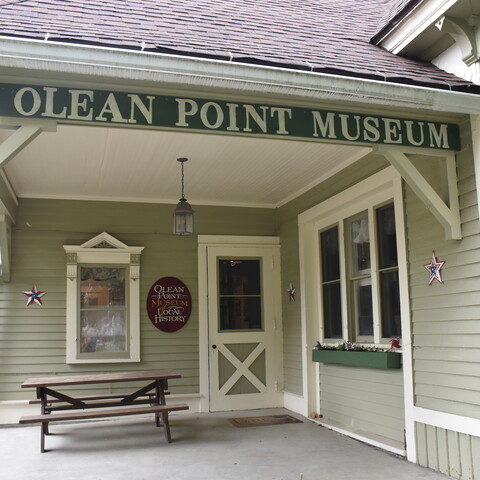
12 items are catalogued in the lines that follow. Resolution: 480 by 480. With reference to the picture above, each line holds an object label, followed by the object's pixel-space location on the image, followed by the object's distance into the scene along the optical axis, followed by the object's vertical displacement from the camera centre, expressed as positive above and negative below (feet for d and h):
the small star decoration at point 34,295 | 24.86 +1.05
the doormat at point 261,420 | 23.03 -4.34
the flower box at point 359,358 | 17.74 -1.53
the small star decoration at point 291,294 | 26.05 +0.95
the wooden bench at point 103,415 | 18.61 -3.19
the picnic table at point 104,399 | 18.98 -3.10
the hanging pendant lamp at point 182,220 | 22.31 +3.76
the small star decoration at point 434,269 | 15.40 +1.18
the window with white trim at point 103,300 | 25.30 +0.81
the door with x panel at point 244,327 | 26.61 -0.56
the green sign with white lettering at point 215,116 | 12.15 +4.57
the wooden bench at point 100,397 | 21.62 -3.15
